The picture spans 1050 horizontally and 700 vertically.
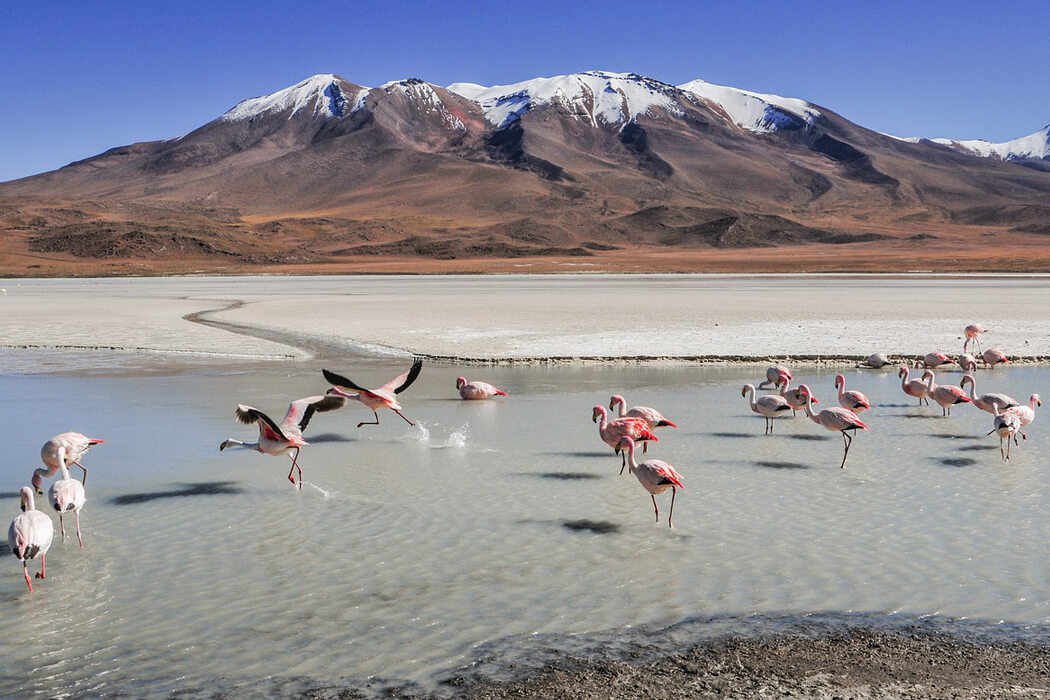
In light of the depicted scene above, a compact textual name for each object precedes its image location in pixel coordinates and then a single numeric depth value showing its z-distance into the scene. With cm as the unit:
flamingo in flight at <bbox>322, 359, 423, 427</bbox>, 961
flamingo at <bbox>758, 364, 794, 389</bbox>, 1278
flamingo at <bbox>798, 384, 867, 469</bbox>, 924
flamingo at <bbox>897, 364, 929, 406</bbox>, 1227
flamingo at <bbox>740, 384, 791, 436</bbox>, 1044
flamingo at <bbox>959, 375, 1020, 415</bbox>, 1027
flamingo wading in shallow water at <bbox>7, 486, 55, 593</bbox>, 566
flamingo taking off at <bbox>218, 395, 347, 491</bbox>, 779
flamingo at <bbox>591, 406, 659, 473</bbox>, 873
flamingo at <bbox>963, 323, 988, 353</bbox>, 1861
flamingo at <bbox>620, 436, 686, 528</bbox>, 688
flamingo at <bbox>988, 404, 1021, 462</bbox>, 898
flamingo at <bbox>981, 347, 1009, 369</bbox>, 1600
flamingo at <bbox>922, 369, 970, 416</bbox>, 1123
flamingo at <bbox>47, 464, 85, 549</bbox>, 638
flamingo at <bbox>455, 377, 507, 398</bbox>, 1296
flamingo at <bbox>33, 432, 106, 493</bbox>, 751
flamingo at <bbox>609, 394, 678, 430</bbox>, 1005
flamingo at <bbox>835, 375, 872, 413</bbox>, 1059
